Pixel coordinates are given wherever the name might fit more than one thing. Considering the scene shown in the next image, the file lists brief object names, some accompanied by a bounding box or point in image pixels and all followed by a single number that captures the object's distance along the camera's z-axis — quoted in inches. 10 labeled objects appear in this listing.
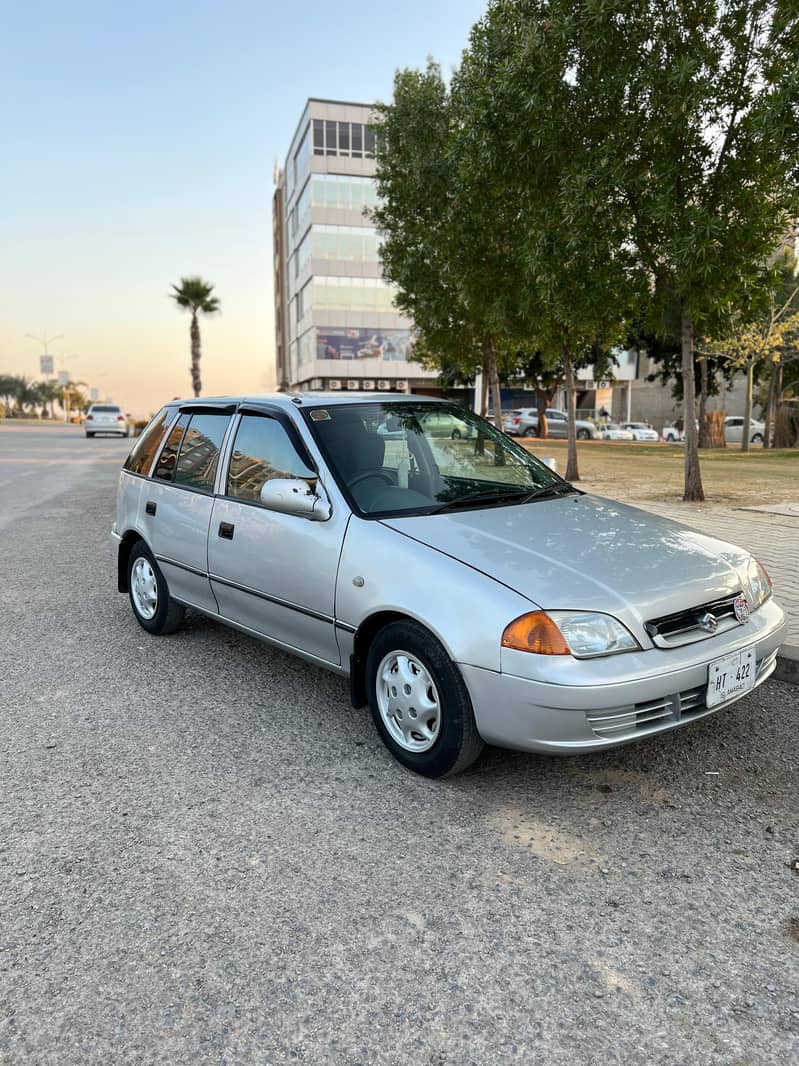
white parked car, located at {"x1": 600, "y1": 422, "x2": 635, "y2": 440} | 2022.6
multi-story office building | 2479.1
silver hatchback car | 120.0
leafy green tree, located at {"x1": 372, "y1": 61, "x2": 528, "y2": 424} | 589.3
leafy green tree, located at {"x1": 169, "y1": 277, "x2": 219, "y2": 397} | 2212.1
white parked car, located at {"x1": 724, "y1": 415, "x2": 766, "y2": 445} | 1772.9
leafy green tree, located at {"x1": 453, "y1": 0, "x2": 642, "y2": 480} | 437.7
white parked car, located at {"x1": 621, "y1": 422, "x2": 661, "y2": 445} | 1989.7
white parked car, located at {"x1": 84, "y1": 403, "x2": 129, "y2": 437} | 1631.4
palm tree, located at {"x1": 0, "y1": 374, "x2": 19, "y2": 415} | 4982.3
